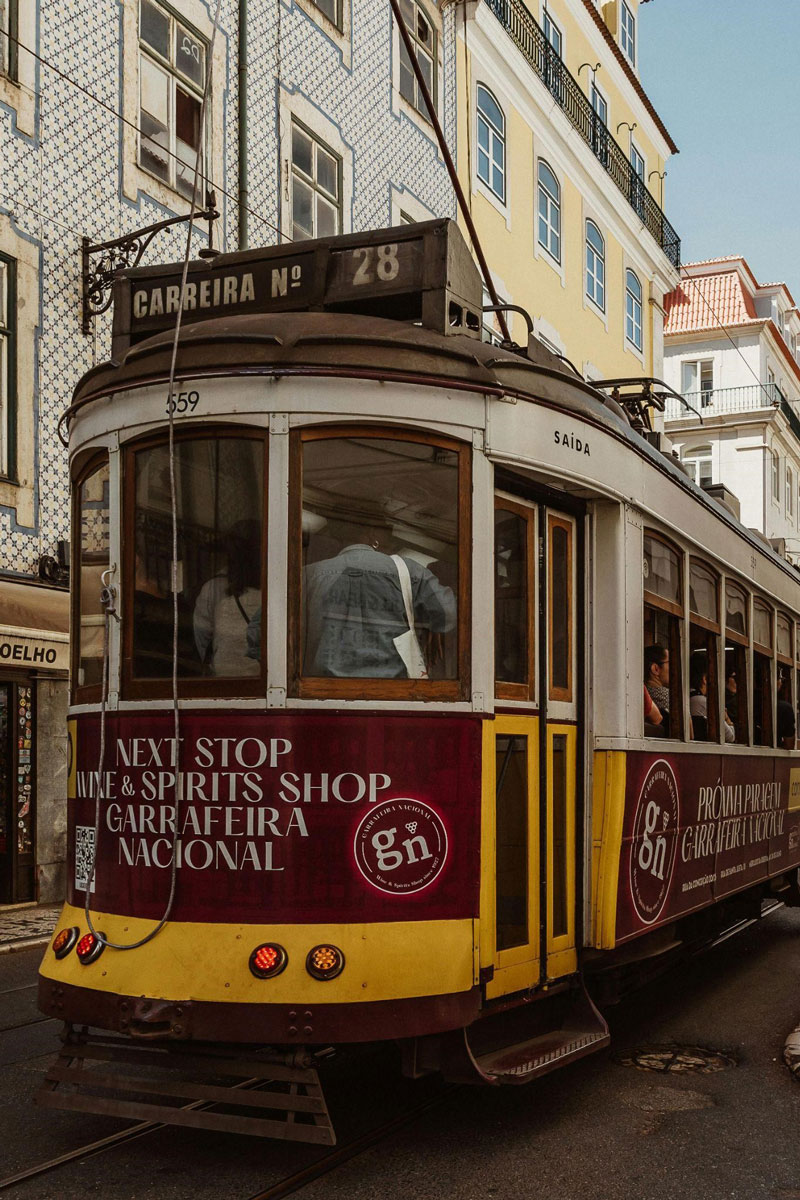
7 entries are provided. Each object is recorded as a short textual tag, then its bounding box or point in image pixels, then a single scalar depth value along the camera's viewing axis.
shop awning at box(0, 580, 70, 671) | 11.21
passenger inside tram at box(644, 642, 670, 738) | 6.52
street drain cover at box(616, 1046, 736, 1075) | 6.48
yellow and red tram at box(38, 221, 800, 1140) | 4.68
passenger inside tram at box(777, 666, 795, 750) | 9.83
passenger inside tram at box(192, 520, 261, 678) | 4.87
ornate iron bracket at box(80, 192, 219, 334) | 12.42
